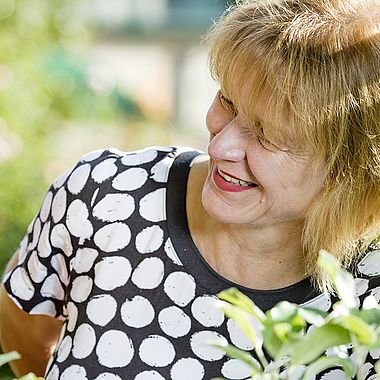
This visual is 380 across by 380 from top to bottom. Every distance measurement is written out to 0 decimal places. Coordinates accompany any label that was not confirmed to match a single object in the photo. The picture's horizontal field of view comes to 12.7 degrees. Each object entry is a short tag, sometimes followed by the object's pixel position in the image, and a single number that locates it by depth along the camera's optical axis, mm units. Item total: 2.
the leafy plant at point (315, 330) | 1283
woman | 1697
